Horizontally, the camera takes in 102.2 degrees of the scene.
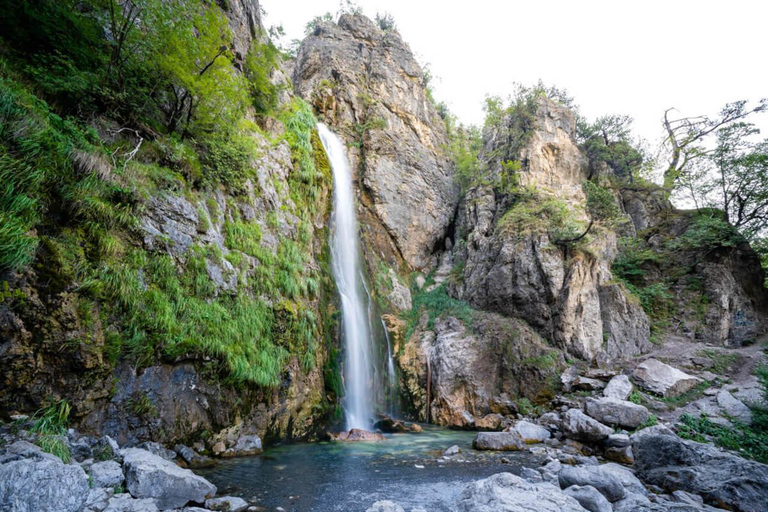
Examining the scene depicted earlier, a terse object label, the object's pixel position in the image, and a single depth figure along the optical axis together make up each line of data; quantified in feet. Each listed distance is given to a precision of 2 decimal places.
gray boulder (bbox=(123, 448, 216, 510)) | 12.37
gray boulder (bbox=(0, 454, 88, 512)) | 9.16
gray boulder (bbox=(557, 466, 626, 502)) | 15.74
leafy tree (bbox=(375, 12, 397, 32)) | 83.71
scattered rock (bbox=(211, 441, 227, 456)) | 20.04
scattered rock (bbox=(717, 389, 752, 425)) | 26.07
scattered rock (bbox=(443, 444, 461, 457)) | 23.82
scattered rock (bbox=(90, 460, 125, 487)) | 12.10
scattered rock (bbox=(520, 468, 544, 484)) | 18.40
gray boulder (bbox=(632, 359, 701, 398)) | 33.22
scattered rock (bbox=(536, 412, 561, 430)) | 30.09
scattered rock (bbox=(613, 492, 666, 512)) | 13.72
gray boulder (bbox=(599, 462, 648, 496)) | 16.92
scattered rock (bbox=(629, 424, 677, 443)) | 23.95
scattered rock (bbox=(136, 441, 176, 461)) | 16.26
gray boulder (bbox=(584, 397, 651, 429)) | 27.76
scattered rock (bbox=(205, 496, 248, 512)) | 13.25
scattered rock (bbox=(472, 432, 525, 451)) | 25.34
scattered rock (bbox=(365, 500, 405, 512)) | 13.01
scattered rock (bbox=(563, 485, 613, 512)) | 14.12
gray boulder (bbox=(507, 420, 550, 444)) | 27.68
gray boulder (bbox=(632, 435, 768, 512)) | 15.00
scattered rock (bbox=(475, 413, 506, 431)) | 33.78
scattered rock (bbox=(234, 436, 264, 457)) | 21.07
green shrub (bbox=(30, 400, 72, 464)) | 11.82
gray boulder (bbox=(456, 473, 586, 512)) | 12.94
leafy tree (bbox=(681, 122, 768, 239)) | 51.24
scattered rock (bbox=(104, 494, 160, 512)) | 11.05
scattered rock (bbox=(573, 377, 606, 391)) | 34.72
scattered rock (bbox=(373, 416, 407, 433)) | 33.04
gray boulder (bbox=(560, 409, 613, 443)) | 25.13
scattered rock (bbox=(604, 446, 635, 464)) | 22.21
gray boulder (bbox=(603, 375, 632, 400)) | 32.94
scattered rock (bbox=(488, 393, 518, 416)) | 35.62
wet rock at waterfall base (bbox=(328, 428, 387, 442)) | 27.85
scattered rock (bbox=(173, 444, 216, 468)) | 17.85
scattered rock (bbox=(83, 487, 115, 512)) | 10.70
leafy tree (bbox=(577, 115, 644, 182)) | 69.62
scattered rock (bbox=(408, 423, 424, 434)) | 33.14
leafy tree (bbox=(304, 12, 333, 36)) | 78.59
